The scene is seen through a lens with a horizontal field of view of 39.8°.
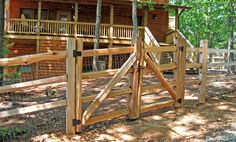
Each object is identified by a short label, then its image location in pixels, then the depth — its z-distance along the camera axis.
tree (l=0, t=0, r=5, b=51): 9.87
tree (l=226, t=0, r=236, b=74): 18.20
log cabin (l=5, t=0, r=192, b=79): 18.14
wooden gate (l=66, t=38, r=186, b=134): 5.80
